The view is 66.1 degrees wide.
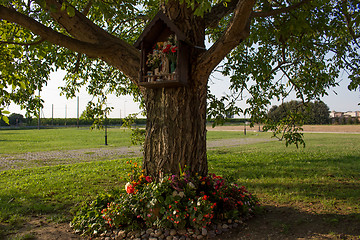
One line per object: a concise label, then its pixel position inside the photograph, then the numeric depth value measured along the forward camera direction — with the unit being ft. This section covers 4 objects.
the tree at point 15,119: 223.30
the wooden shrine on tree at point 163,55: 16.11
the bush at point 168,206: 14.71
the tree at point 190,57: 16.11
